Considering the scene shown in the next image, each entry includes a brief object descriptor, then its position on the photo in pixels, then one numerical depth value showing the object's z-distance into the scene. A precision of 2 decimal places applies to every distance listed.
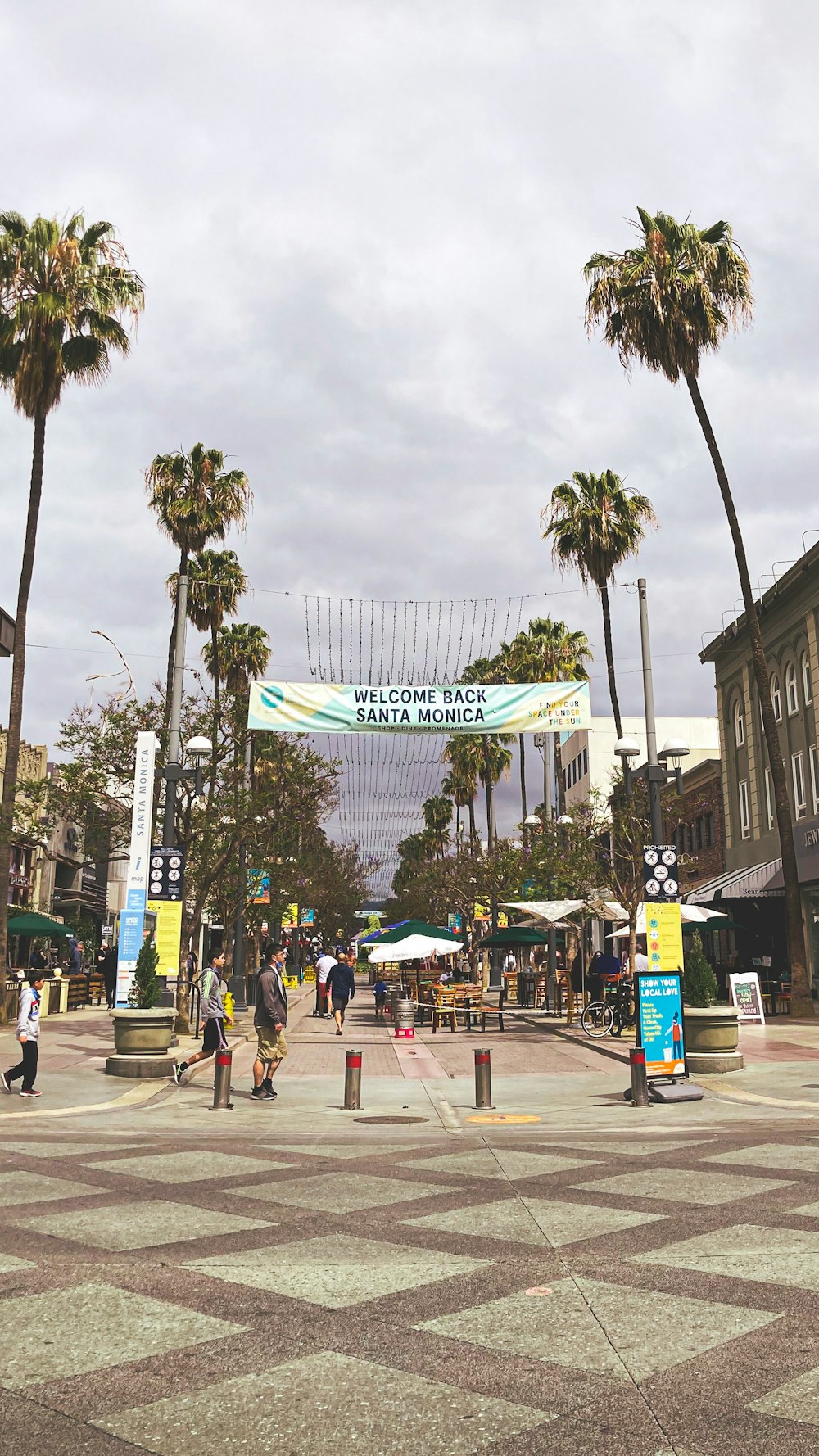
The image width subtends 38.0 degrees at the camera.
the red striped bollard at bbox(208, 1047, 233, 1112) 14.41
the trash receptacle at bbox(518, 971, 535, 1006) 38.38
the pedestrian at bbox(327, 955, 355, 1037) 26.77
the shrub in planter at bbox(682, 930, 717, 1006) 18.38
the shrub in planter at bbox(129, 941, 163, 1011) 18.41
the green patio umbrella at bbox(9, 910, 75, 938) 35.72
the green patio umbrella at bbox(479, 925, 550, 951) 33.78
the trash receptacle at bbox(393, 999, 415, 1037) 25.70
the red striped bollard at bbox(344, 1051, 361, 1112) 14.31
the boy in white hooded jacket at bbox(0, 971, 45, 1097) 14.73
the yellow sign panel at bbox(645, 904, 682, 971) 19.19
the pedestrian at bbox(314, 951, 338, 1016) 32.72
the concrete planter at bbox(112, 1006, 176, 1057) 17.78
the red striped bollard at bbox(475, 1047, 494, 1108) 14.55
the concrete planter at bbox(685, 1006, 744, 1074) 18.08
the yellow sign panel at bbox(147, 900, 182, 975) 20.80
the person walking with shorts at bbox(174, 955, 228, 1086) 17.52
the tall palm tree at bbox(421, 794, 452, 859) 85.56
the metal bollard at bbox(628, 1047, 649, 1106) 14.81
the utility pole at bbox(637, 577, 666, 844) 20.56
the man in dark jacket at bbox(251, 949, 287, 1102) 15.29
